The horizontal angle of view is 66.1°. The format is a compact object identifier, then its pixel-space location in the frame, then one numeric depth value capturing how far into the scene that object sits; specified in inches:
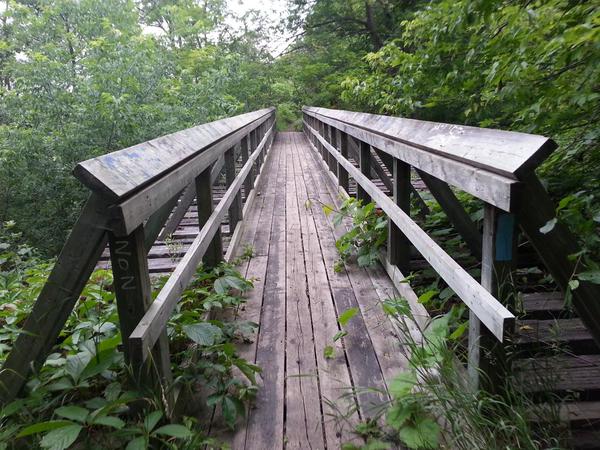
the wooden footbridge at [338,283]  56.3
